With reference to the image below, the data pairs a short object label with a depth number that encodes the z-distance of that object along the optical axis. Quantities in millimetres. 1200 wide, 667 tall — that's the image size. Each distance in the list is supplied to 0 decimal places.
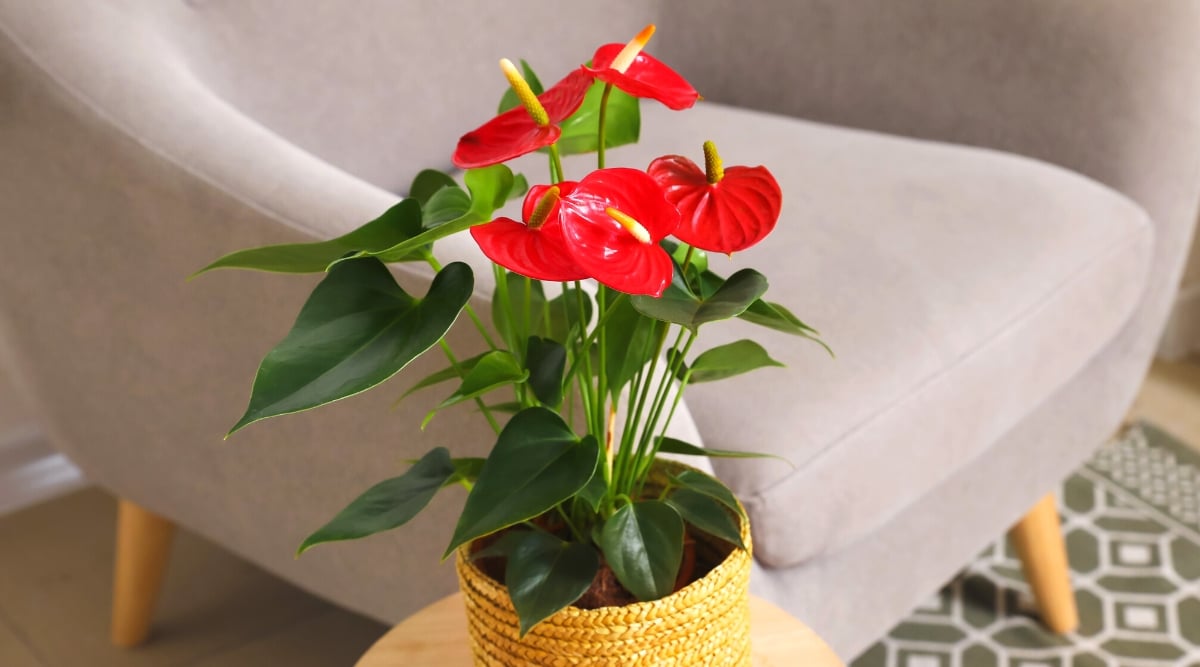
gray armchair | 1789
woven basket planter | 1409
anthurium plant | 1315
